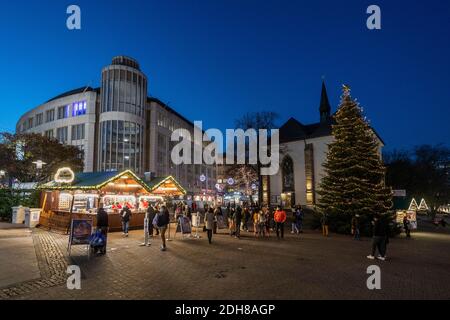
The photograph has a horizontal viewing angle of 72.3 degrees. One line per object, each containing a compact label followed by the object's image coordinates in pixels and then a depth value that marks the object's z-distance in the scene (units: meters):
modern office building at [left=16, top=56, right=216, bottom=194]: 56.41
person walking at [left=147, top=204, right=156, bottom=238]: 15.89
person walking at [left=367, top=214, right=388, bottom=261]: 11.29
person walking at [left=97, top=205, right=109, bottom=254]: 12.32
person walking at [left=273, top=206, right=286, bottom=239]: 17.89
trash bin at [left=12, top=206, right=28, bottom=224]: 22.47
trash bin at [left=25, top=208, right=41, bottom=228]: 20.98
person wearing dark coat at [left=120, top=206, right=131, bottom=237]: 17.47
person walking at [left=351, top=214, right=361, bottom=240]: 18.47
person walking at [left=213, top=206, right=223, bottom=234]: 19.34
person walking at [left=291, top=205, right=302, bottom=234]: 21.20
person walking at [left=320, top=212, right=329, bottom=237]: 20.48
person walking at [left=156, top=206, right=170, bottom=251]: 12.73
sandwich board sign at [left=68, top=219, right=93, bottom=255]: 10.86
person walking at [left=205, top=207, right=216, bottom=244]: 14.86
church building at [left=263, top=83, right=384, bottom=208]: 50.66
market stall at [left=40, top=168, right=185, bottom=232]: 19.81
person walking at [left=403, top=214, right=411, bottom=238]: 21.43
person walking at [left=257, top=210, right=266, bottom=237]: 18.57
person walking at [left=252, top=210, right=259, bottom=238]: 18.73
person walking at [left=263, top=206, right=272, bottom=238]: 19.55
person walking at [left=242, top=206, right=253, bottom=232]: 20.23
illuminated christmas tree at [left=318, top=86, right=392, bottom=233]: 21.86
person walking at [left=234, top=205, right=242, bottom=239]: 17.30
